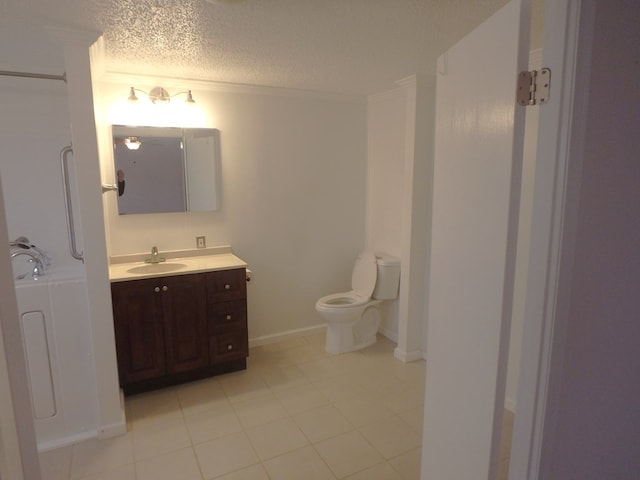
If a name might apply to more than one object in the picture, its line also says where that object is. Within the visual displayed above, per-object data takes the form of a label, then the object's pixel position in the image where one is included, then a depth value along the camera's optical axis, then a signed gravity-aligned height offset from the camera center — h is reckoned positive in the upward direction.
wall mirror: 2.75 +0.17
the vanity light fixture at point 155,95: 2.63 +0.68
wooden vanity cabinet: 2.45 -0.92
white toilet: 3.14 -0.96
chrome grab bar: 2.18 -0.11
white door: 1.02 -0.15
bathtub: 2.05 -0.90
